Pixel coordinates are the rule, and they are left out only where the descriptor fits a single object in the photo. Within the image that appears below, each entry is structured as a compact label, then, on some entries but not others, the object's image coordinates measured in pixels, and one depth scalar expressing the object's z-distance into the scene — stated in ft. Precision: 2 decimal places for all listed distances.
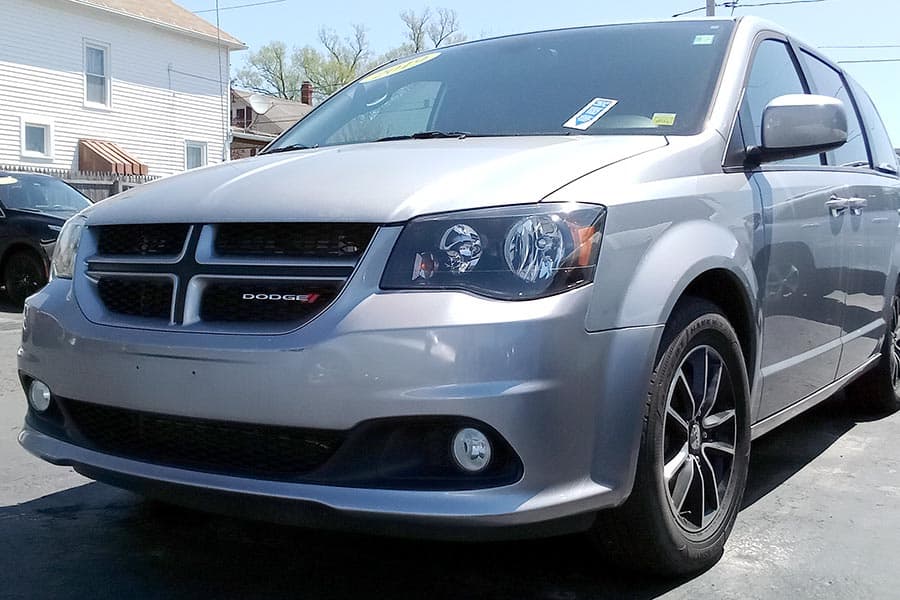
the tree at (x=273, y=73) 189.57
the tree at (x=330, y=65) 180.14
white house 72.90
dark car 34.63
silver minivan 7.64
